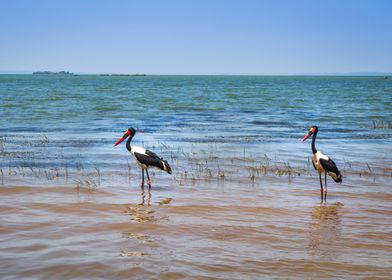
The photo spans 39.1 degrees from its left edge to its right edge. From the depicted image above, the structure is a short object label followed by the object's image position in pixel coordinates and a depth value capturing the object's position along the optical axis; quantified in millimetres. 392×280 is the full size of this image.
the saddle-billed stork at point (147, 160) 12242
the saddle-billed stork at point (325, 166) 11438
